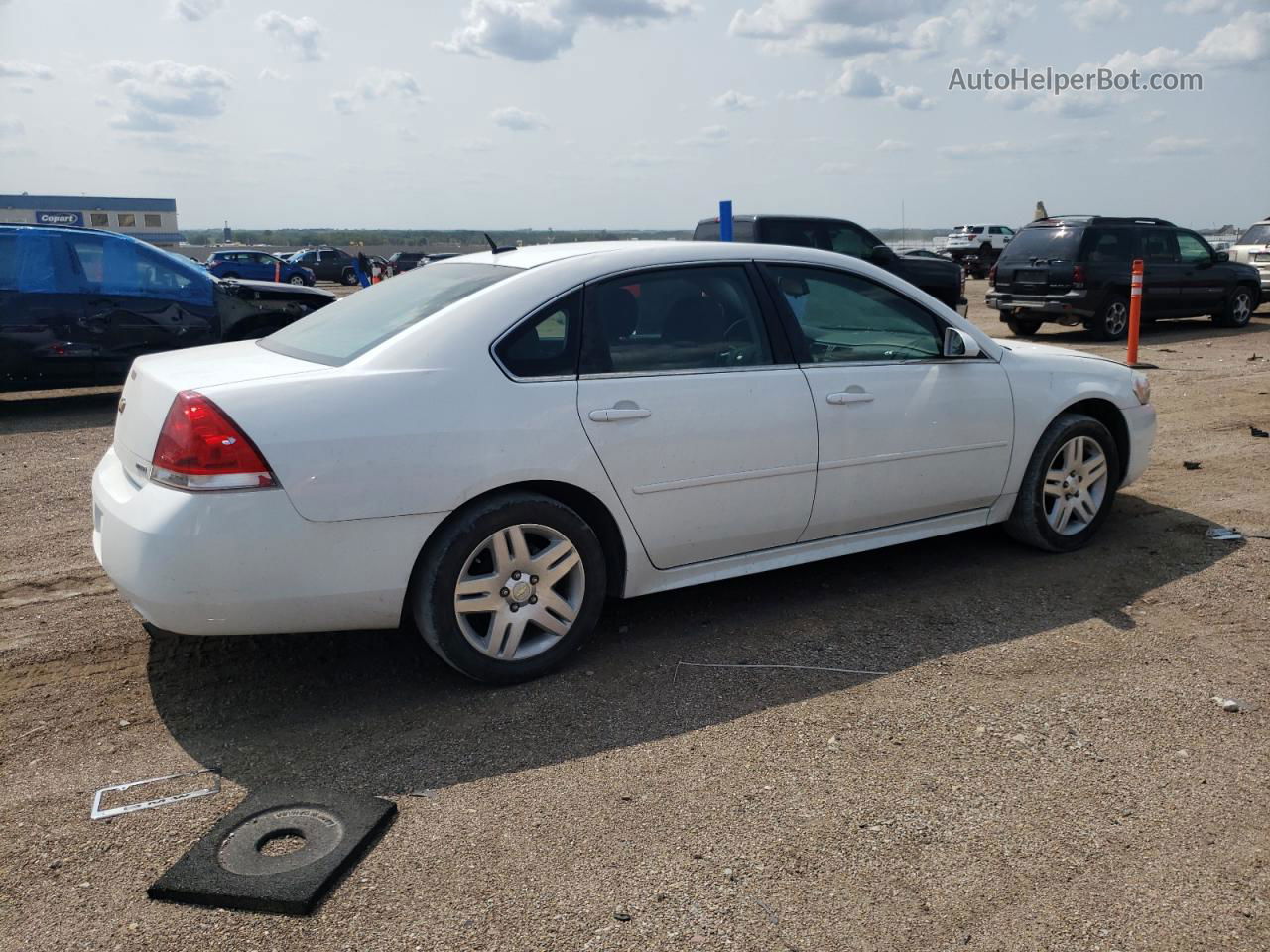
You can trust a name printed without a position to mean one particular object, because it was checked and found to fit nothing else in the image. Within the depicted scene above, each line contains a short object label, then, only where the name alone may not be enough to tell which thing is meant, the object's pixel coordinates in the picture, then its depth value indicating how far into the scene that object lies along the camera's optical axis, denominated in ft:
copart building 237.66
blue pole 38.52
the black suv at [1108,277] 52.54
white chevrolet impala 11.71
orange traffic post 43.80
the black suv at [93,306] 33.68
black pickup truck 46.24
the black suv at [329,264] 156.46
